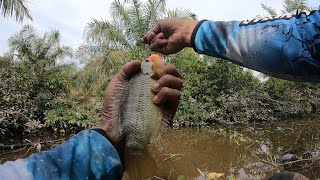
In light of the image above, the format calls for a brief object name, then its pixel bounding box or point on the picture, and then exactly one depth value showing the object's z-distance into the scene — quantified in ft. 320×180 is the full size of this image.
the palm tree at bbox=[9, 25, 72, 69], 29.02
